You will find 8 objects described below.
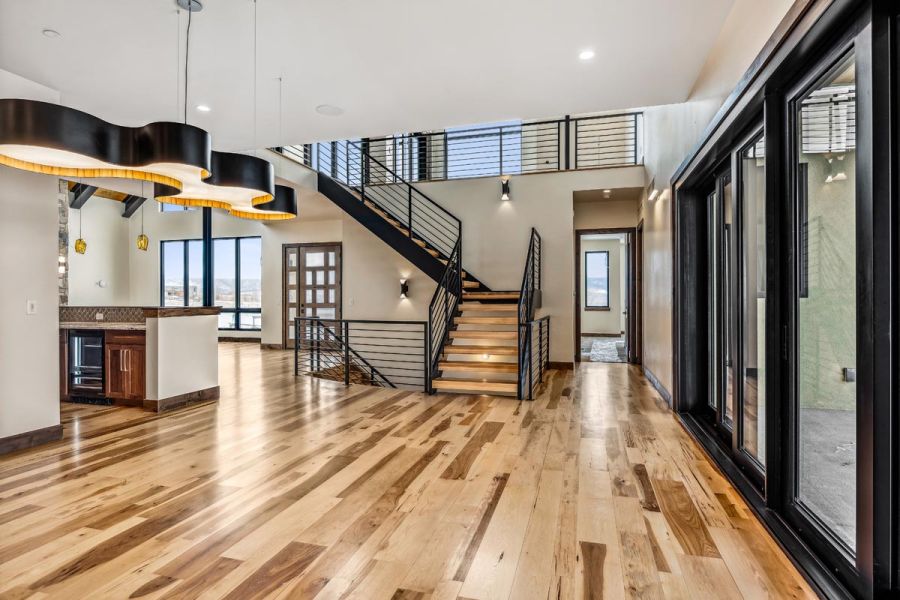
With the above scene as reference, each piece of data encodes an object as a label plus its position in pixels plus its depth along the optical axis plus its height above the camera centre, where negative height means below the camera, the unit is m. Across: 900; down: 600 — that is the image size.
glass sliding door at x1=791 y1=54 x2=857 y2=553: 1.87 -0.02
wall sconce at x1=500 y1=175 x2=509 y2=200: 7.96 +1.90
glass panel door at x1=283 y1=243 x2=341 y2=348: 10.61 +0.42
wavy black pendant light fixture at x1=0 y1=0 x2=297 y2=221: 2.65 +0.94
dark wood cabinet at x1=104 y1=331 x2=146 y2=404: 5.09 -0.71
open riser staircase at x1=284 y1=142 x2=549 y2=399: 5.77 +0.11
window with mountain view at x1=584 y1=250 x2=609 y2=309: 13.60 +0.60
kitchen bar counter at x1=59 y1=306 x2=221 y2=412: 4.99 -0.56
